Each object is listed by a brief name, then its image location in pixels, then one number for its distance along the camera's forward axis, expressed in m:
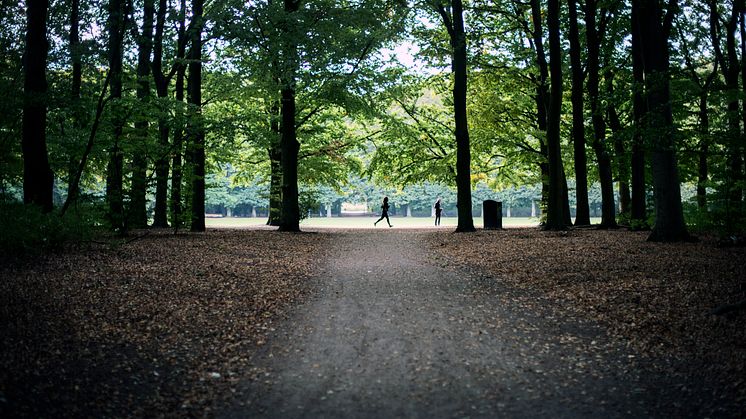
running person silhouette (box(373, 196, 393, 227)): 30.59
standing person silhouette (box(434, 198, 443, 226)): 33.62
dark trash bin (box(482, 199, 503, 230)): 23.83
